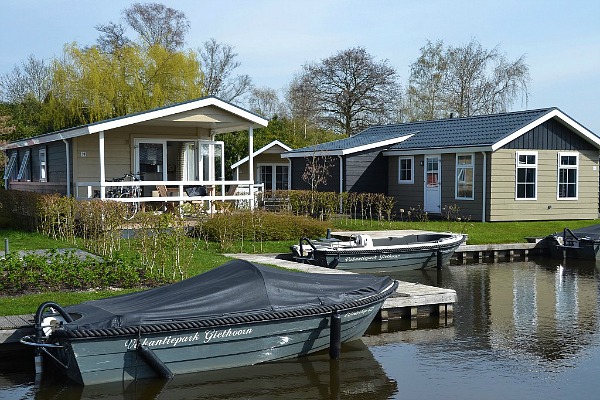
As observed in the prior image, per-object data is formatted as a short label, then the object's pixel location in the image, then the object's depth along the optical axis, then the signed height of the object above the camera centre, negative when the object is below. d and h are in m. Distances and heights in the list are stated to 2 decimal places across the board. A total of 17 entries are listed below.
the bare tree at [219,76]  48.84 +7.54
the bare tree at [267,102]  54.21 +6.35
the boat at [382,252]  15.30 -1.47
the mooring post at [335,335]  9.45 -1.98
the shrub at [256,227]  17.64 -1.05
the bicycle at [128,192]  19.58 -0.15
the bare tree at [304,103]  46.09 +5.41
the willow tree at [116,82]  36.62 +5.53
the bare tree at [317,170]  27.36 +0.60
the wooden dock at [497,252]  19.42 -1.87
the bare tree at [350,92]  47.16 +6.16
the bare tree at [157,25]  46.50 +10.53
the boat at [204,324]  8.11 -1.63
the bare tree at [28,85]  44.59 +6.44
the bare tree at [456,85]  46.72 +6.59
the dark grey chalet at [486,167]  23.67 +0.64
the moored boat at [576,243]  19.64 -1.63
